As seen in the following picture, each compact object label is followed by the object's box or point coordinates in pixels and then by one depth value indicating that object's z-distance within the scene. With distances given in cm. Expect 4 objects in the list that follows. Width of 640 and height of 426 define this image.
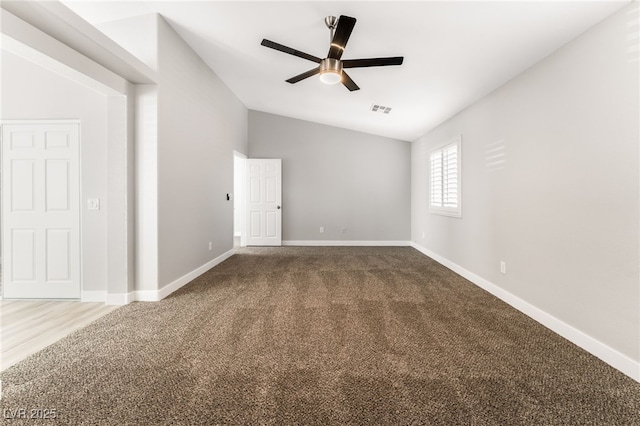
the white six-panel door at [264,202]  663
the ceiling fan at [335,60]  251
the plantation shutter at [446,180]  437
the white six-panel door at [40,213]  312
